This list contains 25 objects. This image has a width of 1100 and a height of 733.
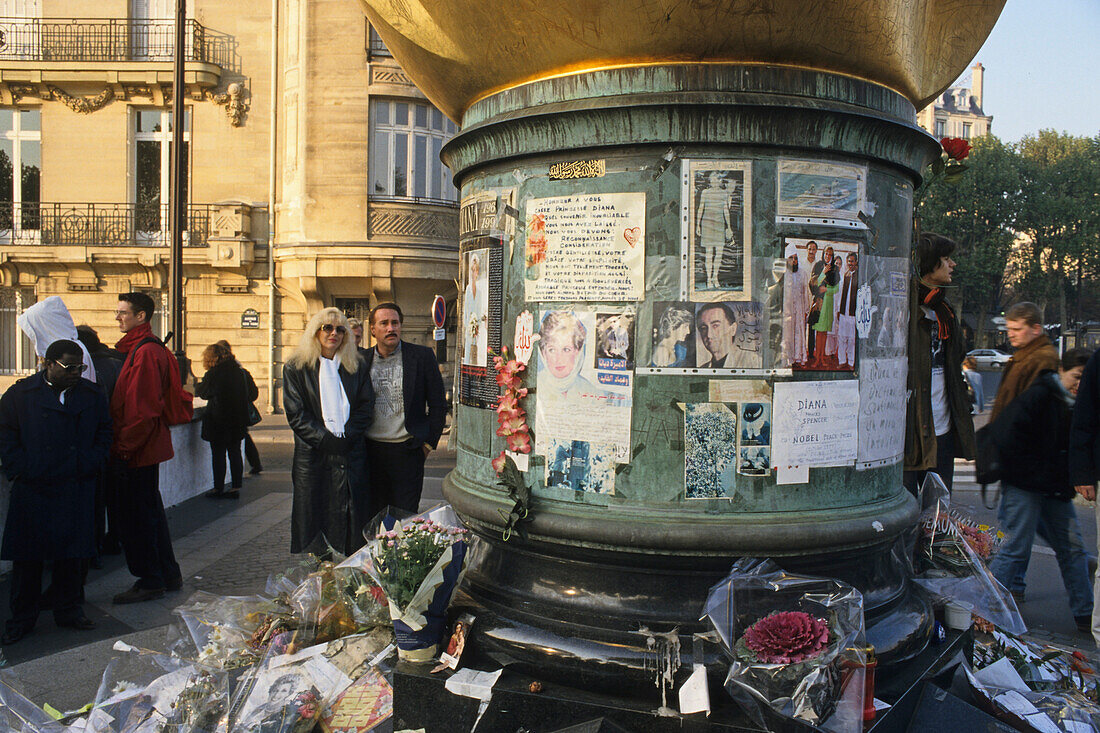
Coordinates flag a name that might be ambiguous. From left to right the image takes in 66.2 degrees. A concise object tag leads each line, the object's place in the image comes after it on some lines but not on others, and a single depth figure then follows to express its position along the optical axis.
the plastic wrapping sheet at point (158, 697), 3.12
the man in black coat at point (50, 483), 4.88
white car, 44.09
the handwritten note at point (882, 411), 3.24
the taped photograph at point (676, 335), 3.00
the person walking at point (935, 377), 4.01
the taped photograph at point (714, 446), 3.00
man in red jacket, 5.63
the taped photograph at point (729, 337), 2.99
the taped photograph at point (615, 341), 3.06
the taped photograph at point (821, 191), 3.03
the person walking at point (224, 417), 9.41
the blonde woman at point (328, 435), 5.21
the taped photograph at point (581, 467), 3.11
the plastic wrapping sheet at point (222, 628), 3.62
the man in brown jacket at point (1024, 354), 5.64
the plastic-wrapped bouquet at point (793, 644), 2.58
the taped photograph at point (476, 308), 3.49
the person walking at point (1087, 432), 4.38
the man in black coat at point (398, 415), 5.51
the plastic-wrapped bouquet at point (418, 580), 3.08
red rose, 3.90
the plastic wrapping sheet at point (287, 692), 3.06
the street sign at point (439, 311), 14.34
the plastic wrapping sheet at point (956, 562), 3.77
